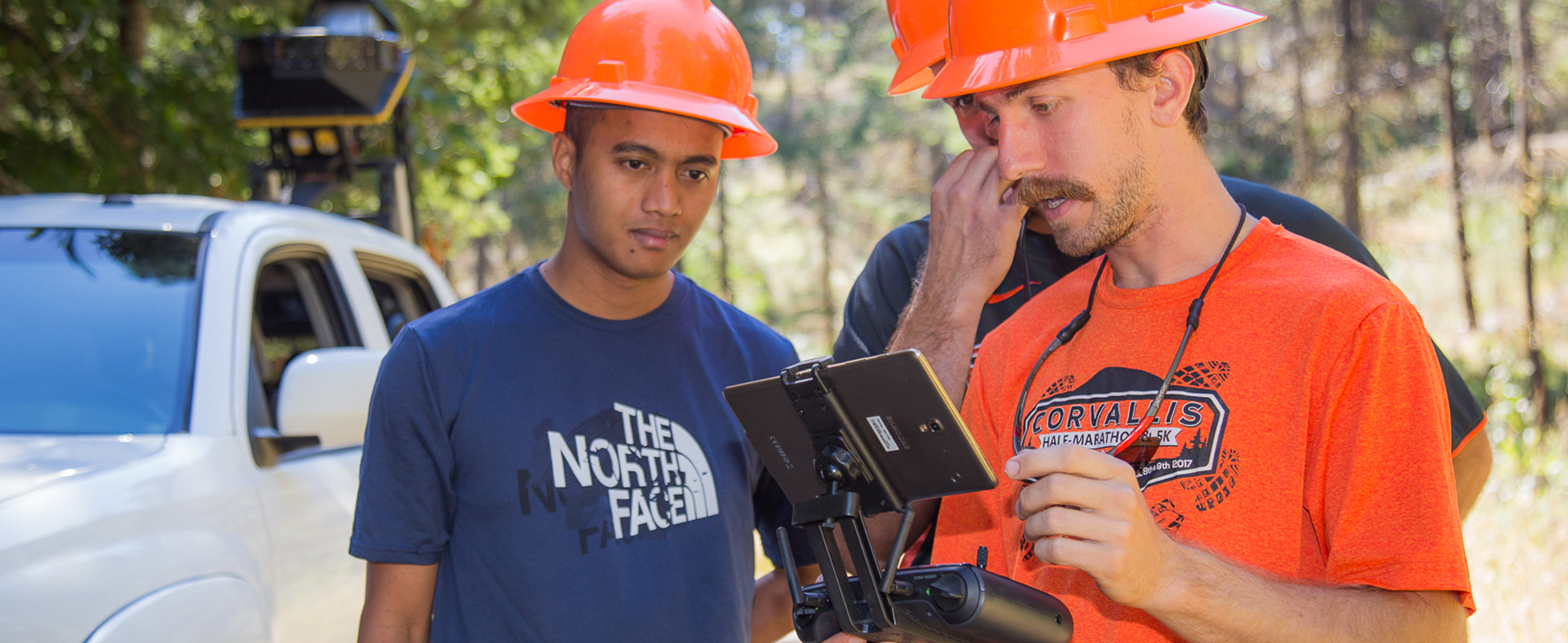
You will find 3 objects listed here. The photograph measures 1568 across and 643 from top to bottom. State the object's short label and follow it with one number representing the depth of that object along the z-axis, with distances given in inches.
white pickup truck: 87.4
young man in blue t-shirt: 86.5
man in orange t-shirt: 59.1
